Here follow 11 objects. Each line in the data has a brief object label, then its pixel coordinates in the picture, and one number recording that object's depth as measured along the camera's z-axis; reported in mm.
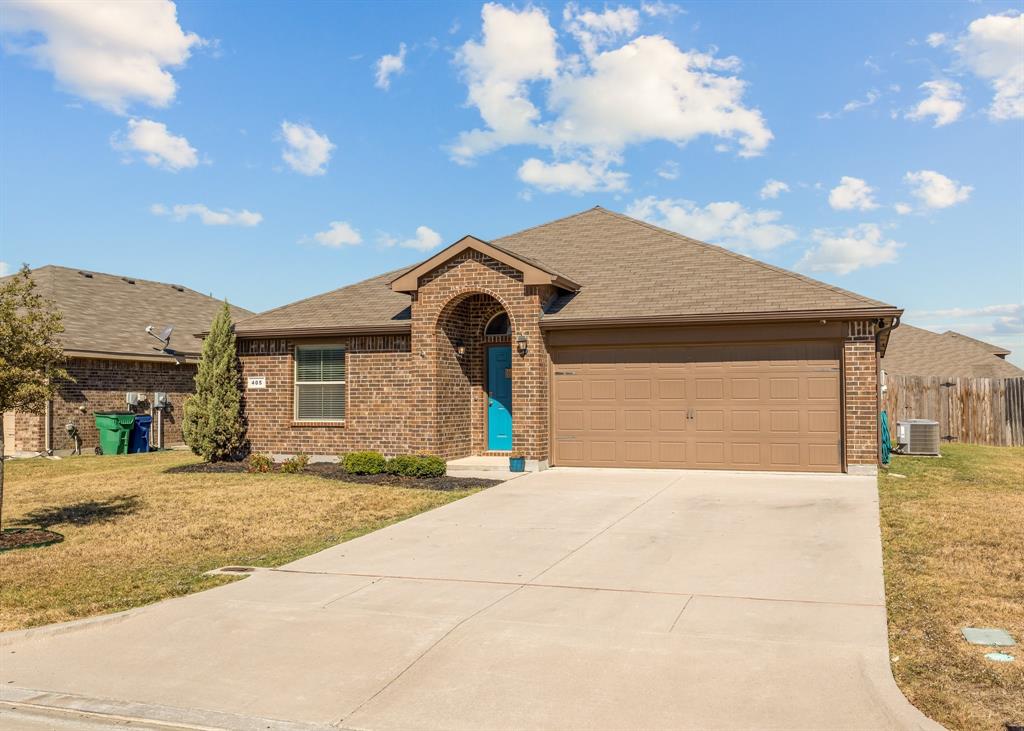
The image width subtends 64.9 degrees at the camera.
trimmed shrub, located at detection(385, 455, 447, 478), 14773
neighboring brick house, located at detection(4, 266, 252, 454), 20750
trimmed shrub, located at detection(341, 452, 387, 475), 15453
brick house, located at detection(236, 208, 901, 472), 14531
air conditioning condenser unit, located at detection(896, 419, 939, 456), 20375
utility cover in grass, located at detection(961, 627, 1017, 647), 5805
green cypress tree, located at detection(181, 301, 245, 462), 17844
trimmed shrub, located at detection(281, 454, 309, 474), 16375
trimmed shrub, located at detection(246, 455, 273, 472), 16531
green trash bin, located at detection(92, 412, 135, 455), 21203
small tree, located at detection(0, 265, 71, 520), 9711
